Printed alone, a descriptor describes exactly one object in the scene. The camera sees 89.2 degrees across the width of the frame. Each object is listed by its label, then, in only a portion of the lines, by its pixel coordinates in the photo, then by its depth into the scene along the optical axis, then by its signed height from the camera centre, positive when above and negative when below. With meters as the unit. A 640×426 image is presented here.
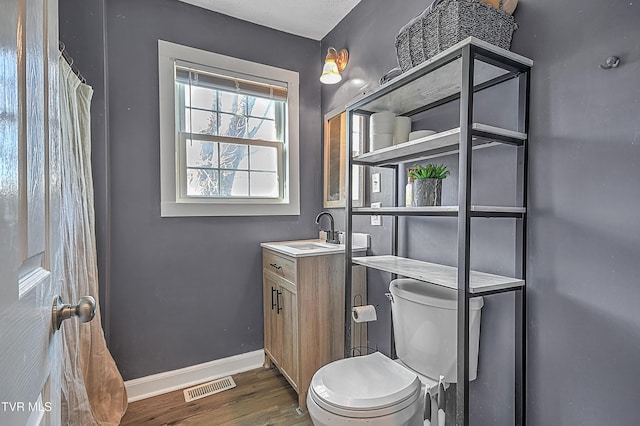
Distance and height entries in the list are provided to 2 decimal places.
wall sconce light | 2.10 +0.89
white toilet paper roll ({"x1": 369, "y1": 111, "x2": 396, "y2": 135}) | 1.66 +0.43
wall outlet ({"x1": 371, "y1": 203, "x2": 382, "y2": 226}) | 1.97 -0.07
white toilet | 1.18 -0.70
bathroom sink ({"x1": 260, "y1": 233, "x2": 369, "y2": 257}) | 1.88 -0.26
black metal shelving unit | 1.10 +0.24
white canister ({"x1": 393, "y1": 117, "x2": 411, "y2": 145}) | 1.67 +0.40
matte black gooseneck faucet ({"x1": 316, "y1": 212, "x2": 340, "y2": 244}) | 2.33 -0.20
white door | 0.41 -0.01
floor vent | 2.00 -1.16
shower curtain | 1.41 -0.34
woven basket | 1.12 +0.66
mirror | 2.12 +0.35
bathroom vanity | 1.83 -0.60
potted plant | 1.38 +0.09
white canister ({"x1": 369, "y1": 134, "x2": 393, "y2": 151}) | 1.64 +0.33
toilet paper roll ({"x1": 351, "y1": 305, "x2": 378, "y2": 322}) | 1.70 -0.56
